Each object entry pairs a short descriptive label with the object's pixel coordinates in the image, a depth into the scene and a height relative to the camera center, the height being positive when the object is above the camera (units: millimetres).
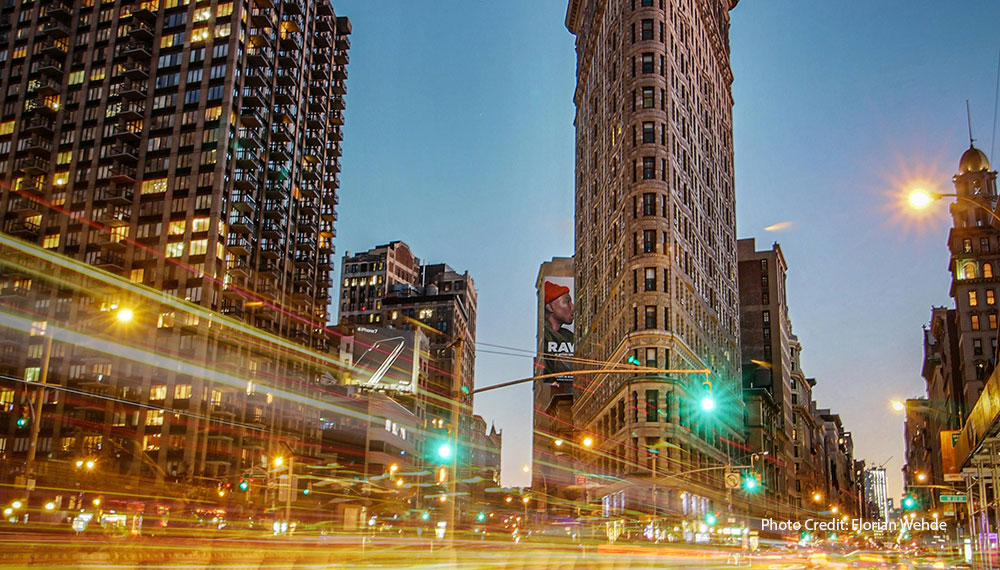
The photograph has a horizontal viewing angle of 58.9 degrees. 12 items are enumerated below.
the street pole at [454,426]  22344 +1442
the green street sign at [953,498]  42569 -163
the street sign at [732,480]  41656 +401
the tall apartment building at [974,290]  118438 +27646
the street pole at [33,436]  28622 +1035
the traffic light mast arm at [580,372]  20188 +2601
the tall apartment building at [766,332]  153250 +27327
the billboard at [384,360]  119188 +15921
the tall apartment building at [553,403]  155513 +14696
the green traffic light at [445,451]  24312 +796
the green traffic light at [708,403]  27016 +2547
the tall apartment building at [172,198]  92938 +31669
